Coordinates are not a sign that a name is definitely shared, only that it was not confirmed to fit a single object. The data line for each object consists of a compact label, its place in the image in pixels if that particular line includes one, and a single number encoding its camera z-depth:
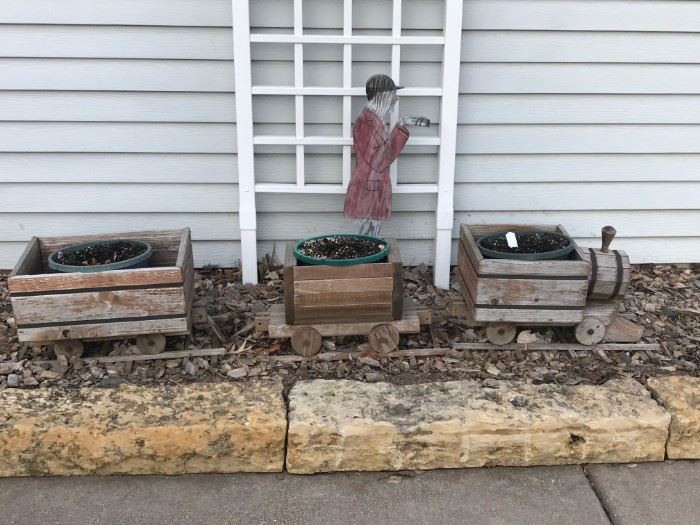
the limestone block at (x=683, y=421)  2.49
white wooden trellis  3.20
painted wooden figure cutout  3.12
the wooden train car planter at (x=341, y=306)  2.82
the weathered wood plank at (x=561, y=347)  3.00
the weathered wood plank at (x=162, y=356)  2.87
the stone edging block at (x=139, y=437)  2.36
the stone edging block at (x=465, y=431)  2.41
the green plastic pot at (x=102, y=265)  2.79
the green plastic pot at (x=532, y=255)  2.91
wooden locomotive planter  2.85
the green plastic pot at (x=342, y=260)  2.80
